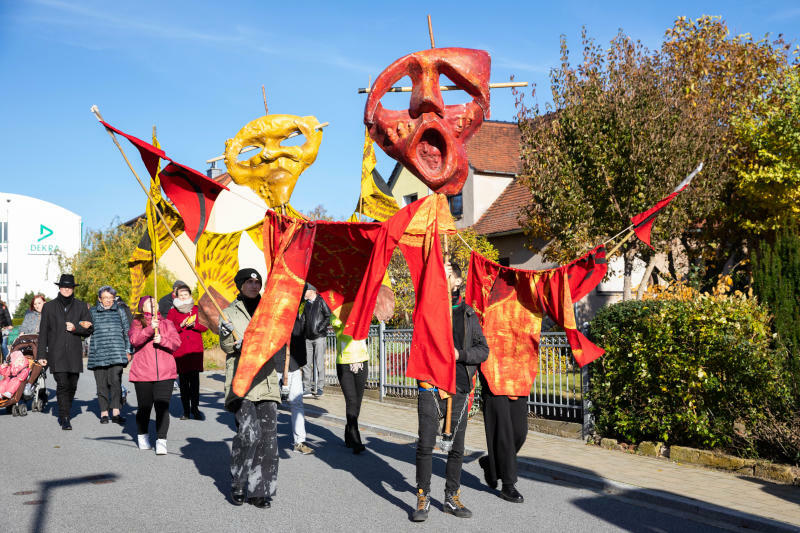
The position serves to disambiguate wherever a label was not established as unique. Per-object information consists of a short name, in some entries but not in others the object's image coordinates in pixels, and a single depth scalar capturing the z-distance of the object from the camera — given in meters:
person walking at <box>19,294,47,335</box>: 13.37
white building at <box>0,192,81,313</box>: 73.81
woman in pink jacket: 8.57
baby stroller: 12.01
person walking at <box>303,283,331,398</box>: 9.55
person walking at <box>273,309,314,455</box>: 8.81
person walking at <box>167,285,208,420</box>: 11.07
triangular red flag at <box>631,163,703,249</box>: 6.45
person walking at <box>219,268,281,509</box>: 6.23
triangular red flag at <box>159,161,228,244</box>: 6.59
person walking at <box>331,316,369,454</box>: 8.81
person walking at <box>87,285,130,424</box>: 10.91
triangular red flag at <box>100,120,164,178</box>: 6.31
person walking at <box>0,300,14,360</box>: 14.60
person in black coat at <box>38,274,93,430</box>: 10.56
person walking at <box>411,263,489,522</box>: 5.82
